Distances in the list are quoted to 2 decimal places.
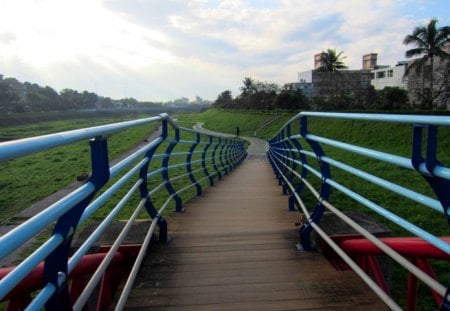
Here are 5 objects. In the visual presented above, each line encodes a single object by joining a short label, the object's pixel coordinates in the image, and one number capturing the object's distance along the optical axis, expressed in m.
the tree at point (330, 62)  53.91
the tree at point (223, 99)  89.25
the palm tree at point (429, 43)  34.75
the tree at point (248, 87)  79.69
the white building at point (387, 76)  59.55
